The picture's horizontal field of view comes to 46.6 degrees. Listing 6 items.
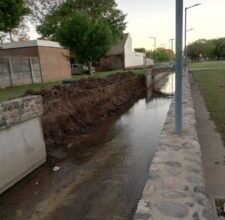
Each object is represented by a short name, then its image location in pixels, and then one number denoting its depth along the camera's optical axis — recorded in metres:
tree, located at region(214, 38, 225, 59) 73.88
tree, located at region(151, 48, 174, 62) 86.31
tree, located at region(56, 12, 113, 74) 20.44
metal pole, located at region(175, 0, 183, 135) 4.97
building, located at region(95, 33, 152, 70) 41.34
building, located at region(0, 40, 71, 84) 21.48
